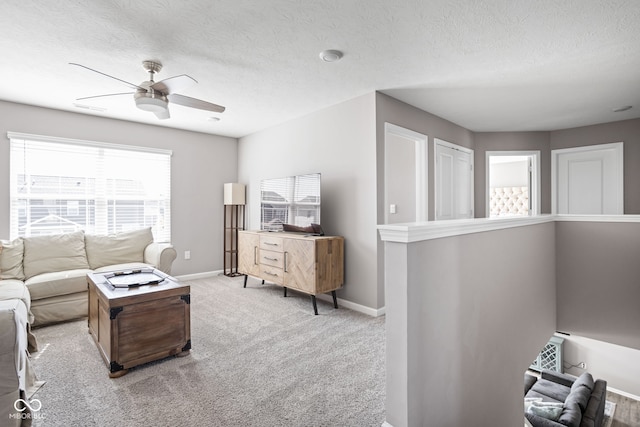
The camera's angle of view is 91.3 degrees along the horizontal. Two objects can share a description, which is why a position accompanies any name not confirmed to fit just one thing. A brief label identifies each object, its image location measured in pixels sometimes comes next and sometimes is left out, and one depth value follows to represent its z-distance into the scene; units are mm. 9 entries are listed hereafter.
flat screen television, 3717
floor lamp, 5211
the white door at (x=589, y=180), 4645
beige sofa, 2733
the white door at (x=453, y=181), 4500
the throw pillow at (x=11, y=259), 3166
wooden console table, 3404
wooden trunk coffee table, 2164
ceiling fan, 2506
